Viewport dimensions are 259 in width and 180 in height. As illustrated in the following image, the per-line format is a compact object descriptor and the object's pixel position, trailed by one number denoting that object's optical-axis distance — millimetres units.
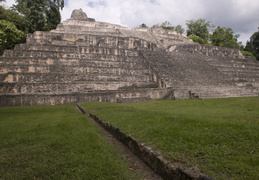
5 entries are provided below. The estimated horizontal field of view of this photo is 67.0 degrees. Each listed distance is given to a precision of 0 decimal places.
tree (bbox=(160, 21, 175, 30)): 55988
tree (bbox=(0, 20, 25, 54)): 16484
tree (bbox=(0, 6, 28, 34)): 21391
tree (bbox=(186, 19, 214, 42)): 49562
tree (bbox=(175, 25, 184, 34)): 56572
